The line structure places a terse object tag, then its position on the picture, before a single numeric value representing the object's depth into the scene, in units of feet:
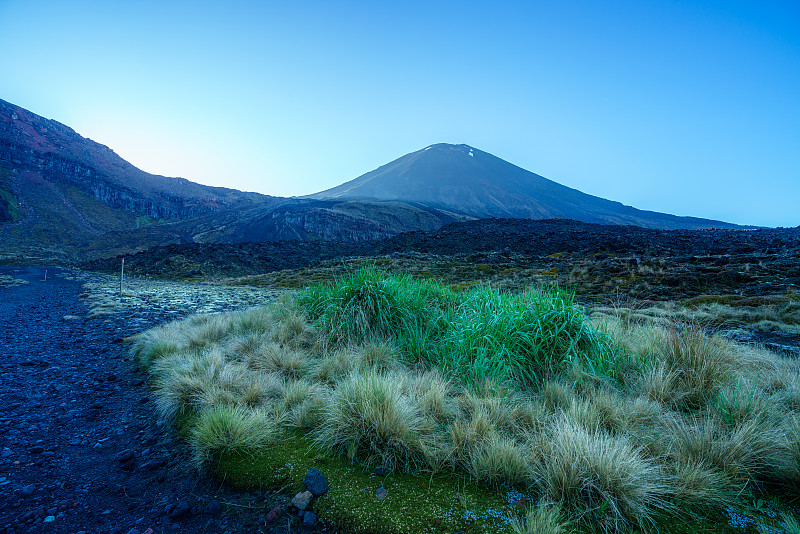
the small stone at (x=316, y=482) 6.40
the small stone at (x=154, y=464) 7.96
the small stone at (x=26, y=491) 6.89
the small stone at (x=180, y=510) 6.40
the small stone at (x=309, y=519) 5.85
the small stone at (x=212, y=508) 6.46
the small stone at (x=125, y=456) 8.29
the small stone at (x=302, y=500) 6.18
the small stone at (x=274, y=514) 6.10
